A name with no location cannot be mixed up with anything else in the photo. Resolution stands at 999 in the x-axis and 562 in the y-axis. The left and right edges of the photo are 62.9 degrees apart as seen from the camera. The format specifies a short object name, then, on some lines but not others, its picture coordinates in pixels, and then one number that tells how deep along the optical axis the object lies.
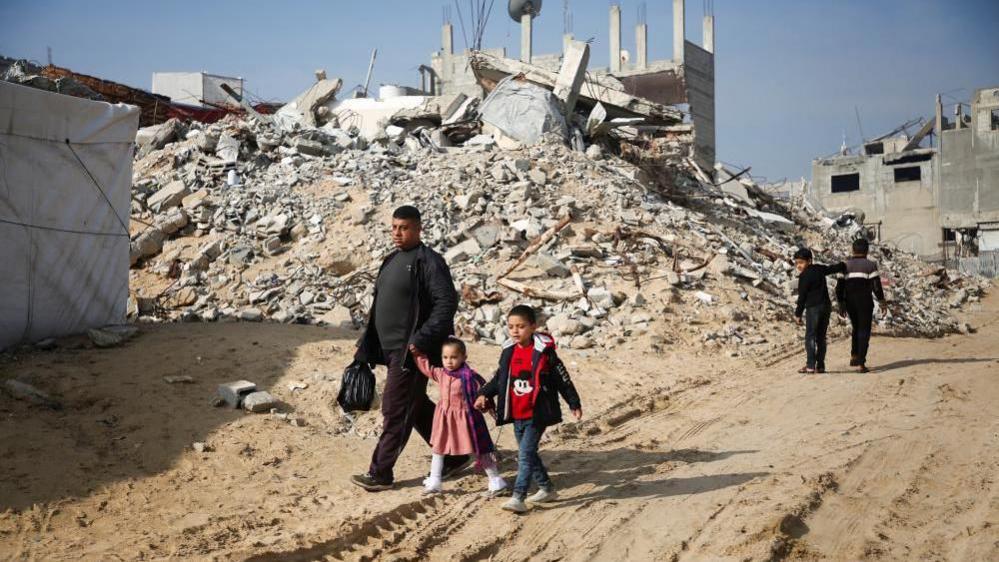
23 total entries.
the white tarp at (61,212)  7.24
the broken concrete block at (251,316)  9.91
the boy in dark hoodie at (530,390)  4.64
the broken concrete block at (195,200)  13.66
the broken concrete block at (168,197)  13.91
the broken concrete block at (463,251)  11.60
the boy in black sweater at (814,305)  8.89
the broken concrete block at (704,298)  10.78
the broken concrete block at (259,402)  6.47
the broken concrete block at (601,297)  10.29
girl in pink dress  4.93
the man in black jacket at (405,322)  4.91
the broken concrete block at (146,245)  12.61
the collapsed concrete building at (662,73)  33.09
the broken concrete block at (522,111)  16.73
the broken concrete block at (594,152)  16.50
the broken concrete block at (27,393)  6.01
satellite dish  39.69
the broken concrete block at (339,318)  9.62
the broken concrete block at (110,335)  7.66
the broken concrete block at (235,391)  6.54
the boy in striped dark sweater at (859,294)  8.96
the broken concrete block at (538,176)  13.87
